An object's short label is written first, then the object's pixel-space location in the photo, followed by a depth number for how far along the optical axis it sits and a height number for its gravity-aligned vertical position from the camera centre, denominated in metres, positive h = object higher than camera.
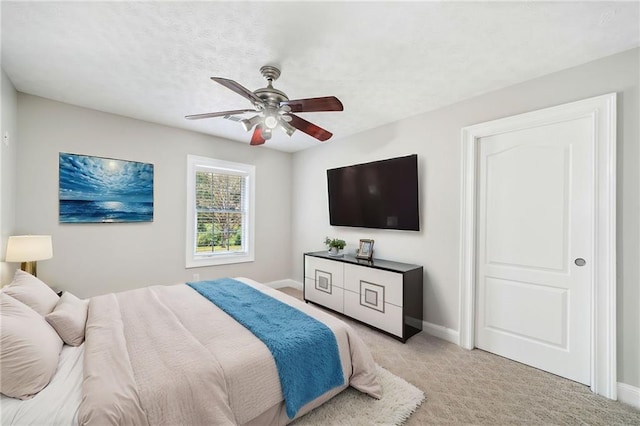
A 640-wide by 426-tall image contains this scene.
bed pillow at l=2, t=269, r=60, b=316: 1.71 -0.53
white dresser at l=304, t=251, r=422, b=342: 2.93 -0.93
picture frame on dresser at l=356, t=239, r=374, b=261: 3.66 -0.50
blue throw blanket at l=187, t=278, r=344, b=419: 1.62 -0.85
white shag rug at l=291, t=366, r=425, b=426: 1.76 -1.34
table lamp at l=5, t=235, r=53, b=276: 2.41 -0.35
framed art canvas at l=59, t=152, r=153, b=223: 3.06 +0.27
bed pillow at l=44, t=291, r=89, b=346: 1.67 -0.70
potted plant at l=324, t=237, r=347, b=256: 3.96 -0.48
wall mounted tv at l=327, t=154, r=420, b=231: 3.28 +0.26
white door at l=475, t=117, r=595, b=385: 2.22 -0.28
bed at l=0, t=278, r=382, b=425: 1.17 -0.82
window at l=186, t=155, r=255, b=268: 4.03 +0.01
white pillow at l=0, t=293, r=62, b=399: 1.18 -0.67
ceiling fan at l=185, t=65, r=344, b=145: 1.90 +0.79
